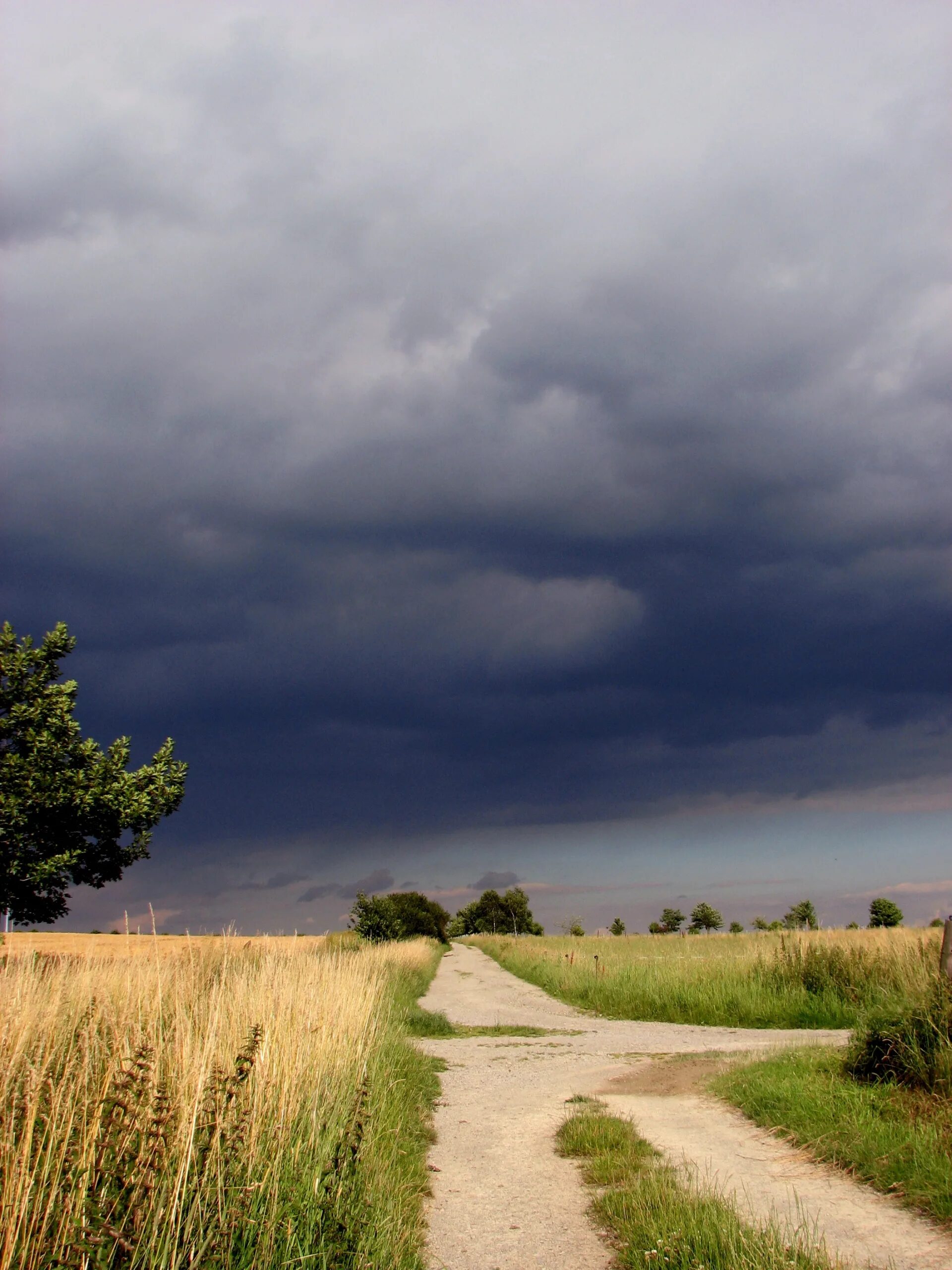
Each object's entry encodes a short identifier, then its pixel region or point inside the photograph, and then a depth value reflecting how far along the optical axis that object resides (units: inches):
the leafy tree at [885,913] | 2512.3
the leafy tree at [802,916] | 2600.9
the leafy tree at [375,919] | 1658.5
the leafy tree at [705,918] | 3531.0
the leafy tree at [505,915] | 4256.9
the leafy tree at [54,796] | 778.8
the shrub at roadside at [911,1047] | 309.6
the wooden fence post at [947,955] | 353.7
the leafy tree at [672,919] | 3676.2
